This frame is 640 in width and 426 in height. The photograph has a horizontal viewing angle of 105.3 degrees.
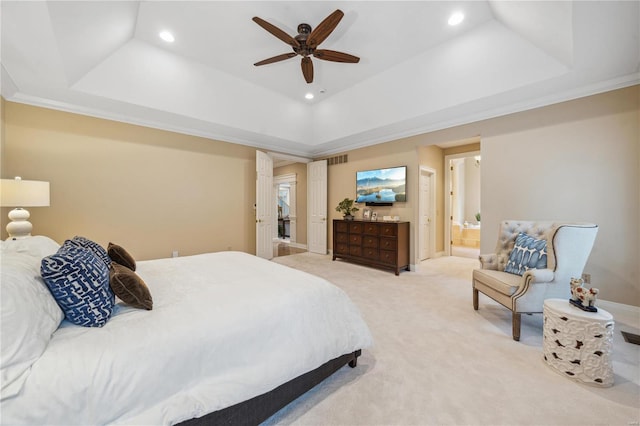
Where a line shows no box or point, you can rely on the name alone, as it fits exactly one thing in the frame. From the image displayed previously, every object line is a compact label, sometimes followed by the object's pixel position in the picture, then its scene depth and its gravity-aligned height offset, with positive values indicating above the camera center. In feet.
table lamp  7.93 +0.37
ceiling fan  8.05 +6.21
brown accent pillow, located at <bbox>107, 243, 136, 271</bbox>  6.17 -1.21
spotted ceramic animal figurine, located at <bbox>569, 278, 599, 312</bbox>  5.88 -2.13
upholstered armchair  7.27 -1.89
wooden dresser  14.61 -2.13
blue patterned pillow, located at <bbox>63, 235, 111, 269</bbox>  5.57 -0.88
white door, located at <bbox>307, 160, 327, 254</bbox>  20.35 +0.31
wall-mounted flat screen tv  15.98 +1.69
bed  2.87 -2.06
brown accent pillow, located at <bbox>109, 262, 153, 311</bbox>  4.25 -1.42
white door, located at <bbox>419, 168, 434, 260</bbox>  17.74 -0.40
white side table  5.48 -3.13
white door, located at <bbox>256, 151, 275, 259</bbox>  17.07 +0.32
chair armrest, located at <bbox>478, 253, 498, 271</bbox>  9.48 -2.00
